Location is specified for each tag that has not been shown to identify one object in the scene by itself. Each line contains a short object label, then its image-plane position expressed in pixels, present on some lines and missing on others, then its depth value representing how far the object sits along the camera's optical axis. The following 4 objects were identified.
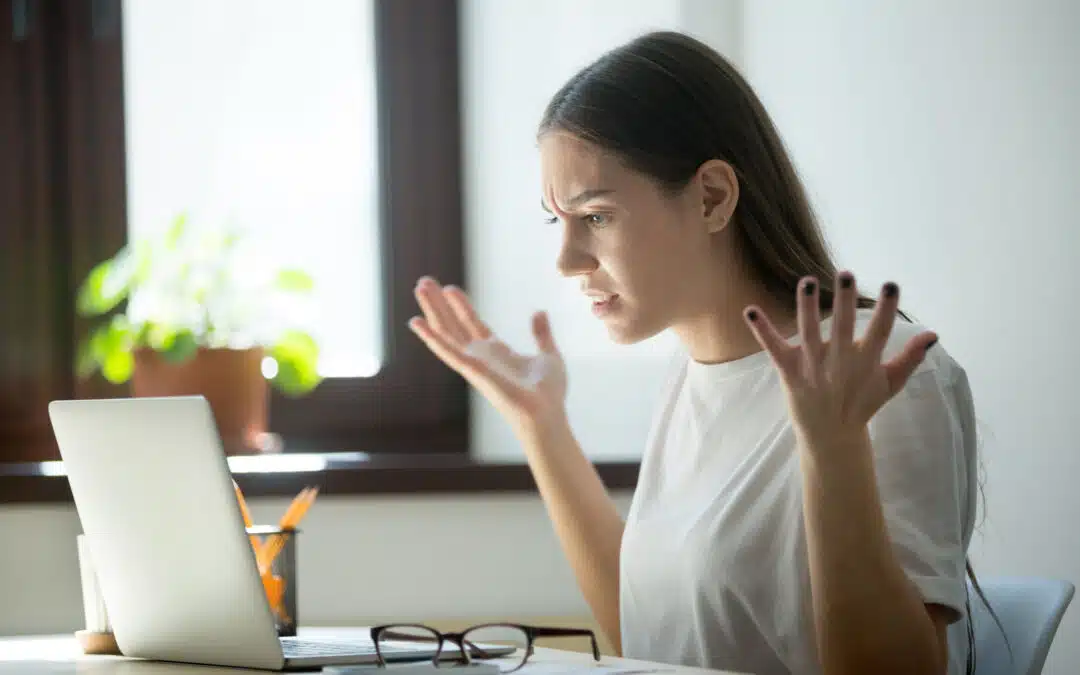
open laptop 1.82
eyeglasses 1.78
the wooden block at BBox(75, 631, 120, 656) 2.02
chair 1.95
